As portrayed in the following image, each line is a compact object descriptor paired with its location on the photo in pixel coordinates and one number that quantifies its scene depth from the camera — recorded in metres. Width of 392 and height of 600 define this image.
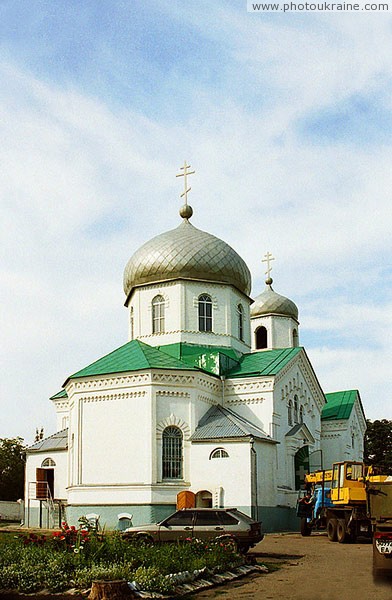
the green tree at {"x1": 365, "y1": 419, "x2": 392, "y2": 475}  59.34
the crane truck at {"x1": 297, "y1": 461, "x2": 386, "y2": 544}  20.98
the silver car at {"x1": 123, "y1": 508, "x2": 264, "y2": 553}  16.08
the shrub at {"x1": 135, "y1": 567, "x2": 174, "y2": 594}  10.54
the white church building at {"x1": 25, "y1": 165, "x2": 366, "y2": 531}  27.12
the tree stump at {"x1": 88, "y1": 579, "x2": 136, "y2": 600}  9.96
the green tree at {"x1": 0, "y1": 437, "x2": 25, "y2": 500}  48.28
